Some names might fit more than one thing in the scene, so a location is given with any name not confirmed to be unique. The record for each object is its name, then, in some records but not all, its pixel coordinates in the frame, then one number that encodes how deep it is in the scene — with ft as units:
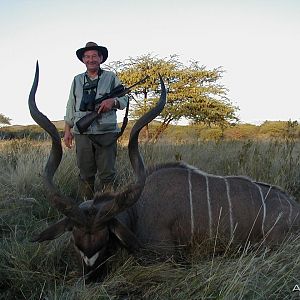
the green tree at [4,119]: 107.34
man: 15.61
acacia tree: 66.28
